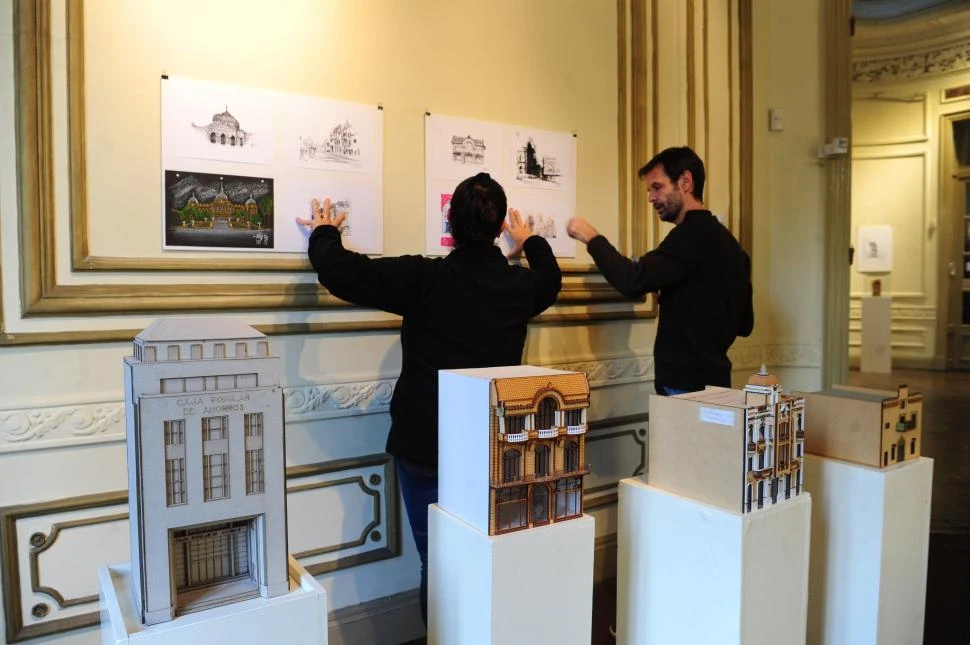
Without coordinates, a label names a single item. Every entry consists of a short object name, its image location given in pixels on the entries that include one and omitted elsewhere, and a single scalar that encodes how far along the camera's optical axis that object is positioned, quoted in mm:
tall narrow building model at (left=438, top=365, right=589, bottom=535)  1580
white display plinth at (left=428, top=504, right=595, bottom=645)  1577
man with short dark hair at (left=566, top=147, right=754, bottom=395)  2555
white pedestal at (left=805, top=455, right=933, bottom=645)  2080
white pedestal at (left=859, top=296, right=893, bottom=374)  8359
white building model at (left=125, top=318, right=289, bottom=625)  1300
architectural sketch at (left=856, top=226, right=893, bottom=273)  8828
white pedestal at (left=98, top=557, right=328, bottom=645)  1294
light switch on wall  3922
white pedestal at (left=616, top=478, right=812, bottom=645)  1743
